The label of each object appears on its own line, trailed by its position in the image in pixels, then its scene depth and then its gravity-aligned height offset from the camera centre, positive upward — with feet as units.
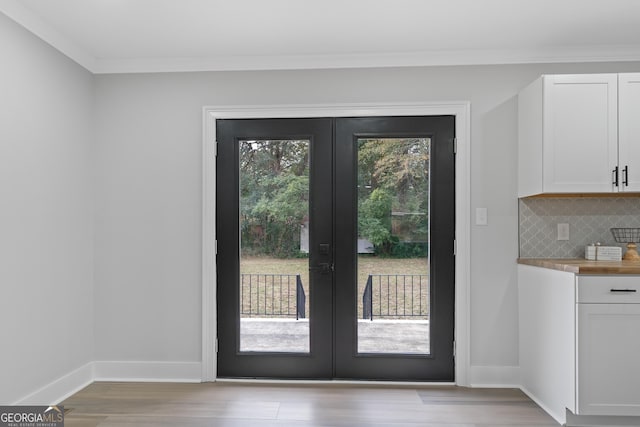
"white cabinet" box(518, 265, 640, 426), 8.02 -2.53
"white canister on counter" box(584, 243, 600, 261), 9.79 -0.94
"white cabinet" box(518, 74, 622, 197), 9.07 +1.64
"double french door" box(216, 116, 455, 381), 10.52 -0.94
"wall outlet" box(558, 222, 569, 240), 10.23 -0.51
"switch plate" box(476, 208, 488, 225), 10.41 -0.13
